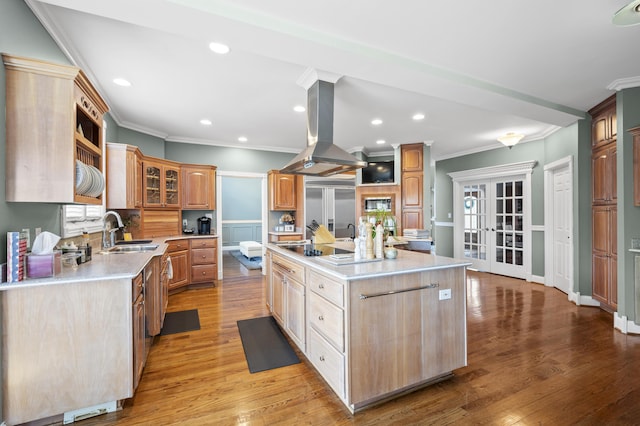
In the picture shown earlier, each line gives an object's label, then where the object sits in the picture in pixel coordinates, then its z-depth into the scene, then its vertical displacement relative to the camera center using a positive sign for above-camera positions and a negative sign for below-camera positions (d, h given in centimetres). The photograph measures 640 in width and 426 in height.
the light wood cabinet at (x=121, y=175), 394 +56
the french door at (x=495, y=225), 569 -25
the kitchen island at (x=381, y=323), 186 -76
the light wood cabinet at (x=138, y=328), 196 -80
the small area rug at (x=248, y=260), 682 -118
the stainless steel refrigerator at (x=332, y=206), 823 +24
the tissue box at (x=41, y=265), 175 -29
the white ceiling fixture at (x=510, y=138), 479 +123
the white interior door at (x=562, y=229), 452 -27
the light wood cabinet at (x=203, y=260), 496 -76
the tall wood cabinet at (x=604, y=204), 347 +10
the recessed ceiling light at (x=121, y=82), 308 +144
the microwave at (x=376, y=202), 586 +24
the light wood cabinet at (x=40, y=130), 175 +53
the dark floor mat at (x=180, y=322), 320 -124
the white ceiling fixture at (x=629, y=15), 163 +114
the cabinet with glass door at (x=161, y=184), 457 +53
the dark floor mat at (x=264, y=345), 250 -126
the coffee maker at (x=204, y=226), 536 -19
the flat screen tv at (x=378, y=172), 596 +86
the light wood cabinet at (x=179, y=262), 456 -74
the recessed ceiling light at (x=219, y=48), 243 +142
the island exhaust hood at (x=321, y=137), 280 +79
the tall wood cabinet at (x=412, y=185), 561 +56
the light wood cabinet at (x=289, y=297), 251 -79
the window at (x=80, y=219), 256 -2
